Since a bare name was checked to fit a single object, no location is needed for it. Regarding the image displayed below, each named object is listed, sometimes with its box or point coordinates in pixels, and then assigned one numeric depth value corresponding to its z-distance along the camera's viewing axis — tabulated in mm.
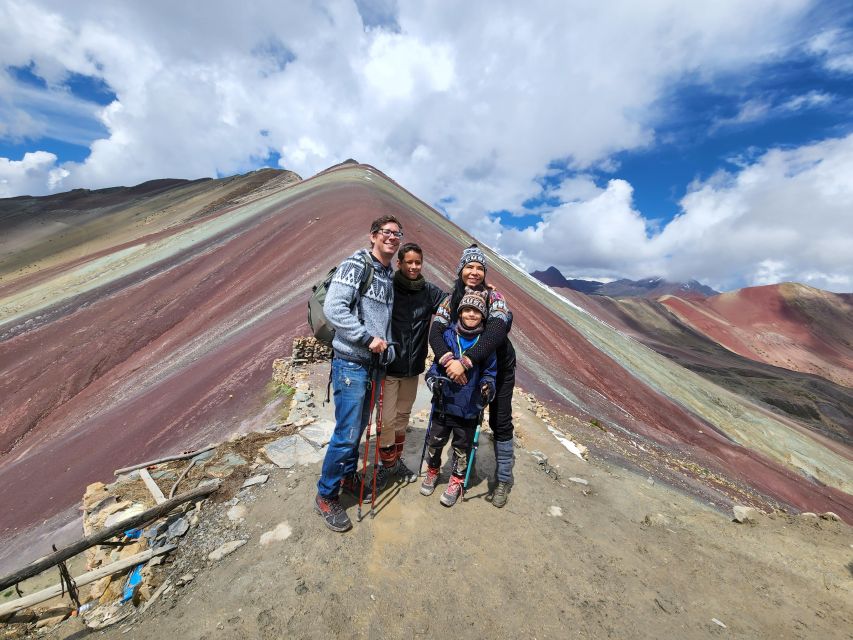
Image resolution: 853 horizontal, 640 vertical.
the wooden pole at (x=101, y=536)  2611
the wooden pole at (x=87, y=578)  2498
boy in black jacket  3406
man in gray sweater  2969
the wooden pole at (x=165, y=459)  4243
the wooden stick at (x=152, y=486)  3670
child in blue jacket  3387
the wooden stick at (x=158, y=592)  2621
